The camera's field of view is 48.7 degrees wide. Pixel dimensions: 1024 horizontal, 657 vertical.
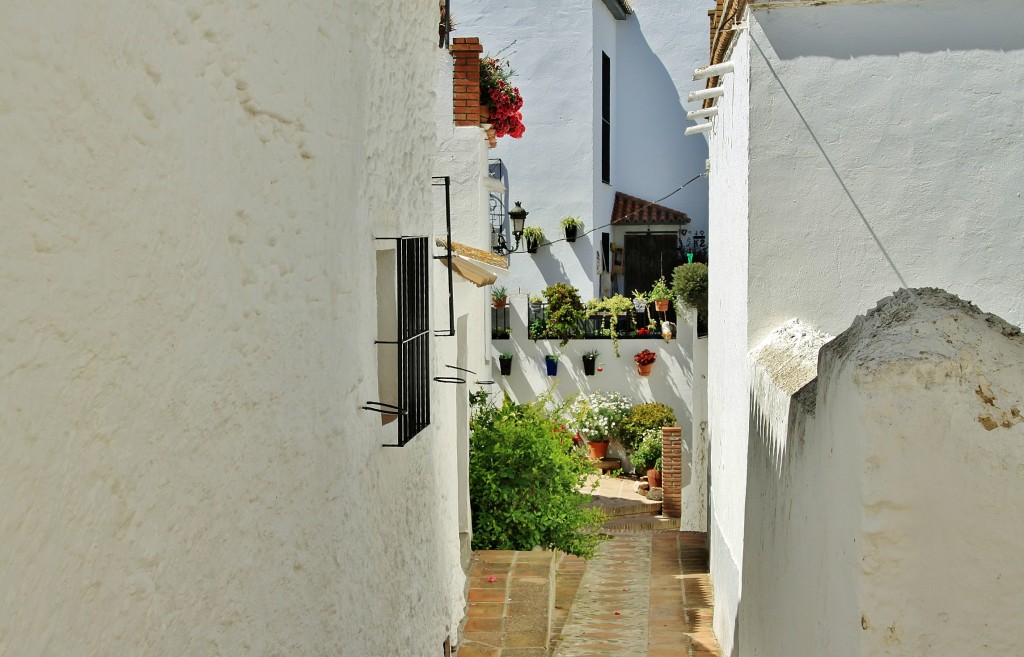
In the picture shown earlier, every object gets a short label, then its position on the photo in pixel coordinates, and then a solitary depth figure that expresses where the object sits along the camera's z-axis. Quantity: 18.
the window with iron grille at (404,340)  5.70
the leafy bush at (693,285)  16.25
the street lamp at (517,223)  20.62
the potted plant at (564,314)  18.77
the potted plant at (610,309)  19.06
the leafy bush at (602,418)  18.08
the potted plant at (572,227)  22.70
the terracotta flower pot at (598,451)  18.16
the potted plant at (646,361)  18.39
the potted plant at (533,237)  22.72
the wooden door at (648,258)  24.81
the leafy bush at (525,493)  10.42
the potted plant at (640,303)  19.52
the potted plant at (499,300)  18.95
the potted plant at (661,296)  18.88
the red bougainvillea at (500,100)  11.80
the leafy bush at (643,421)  17.92
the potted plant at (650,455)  17.32
